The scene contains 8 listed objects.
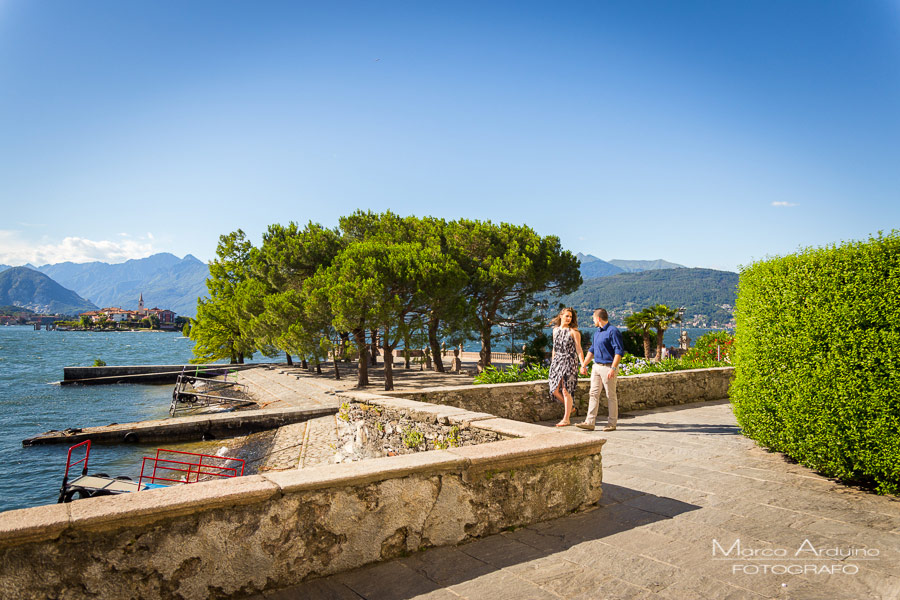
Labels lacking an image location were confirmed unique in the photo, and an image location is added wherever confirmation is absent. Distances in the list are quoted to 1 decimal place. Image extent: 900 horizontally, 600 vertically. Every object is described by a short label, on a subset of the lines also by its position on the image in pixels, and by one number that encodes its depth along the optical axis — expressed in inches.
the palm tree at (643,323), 1254.9
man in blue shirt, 273.6
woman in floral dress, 279.7
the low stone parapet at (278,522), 91.4
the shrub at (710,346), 705.0
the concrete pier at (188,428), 721.6
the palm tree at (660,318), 1252.5
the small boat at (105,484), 386.9
